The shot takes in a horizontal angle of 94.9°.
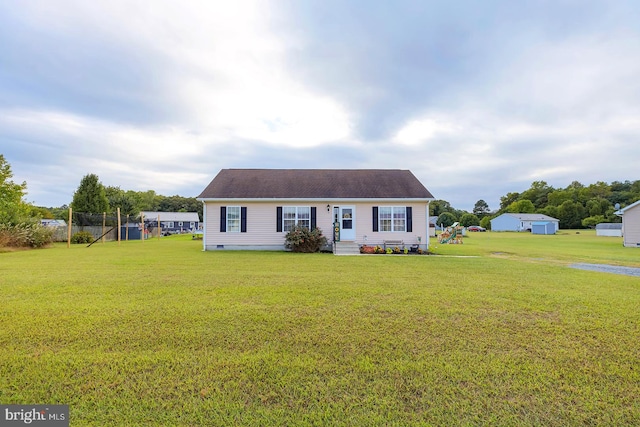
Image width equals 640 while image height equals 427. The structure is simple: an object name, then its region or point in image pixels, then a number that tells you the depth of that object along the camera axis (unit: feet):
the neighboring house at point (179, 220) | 184.24
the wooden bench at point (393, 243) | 49.52
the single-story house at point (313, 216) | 49.75
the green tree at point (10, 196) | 51.74
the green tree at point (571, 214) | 201.05
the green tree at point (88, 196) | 79.66
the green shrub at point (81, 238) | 64.59
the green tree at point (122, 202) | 108.06
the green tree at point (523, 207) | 237.25
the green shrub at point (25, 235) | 47.21
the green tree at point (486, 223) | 234.17
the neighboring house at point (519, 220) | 198.08
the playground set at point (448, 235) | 72.78
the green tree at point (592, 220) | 186.03
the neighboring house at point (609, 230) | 123.34
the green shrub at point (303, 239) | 47.19
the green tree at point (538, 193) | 256.11
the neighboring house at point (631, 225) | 64.44
